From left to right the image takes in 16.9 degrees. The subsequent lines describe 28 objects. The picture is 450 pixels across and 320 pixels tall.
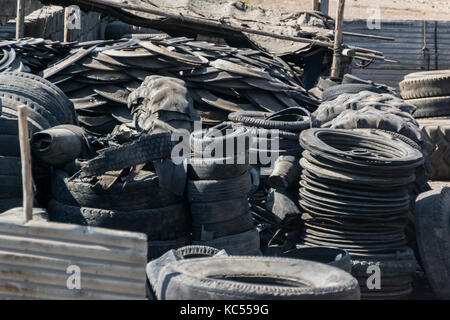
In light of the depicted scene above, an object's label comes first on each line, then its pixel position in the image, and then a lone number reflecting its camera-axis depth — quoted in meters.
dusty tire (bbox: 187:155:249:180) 11.00
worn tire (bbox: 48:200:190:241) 10.71
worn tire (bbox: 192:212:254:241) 11.06
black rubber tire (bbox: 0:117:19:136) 11.20
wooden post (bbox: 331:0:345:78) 20.21
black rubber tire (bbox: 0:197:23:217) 10.92
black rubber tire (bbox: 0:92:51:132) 12.10
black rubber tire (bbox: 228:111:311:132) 13.90
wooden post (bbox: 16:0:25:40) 20.16
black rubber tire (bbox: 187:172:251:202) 11.03
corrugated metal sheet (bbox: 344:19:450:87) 28.25
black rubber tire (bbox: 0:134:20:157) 11.19
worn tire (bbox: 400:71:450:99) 19.23
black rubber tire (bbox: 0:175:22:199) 11.00
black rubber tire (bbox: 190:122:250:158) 11.14
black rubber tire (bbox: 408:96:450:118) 19.13
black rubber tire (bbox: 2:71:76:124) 13.68
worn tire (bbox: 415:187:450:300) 11.95
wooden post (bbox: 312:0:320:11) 28.05
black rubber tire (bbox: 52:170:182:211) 10.82
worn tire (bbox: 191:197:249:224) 11.05
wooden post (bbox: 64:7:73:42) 21.83
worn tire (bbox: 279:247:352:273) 11.09
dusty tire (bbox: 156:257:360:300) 7.42
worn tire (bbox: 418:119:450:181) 17.43
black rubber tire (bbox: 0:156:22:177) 11.05
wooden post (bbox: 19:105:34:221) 7.66
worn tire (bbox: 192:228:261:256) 10.95
